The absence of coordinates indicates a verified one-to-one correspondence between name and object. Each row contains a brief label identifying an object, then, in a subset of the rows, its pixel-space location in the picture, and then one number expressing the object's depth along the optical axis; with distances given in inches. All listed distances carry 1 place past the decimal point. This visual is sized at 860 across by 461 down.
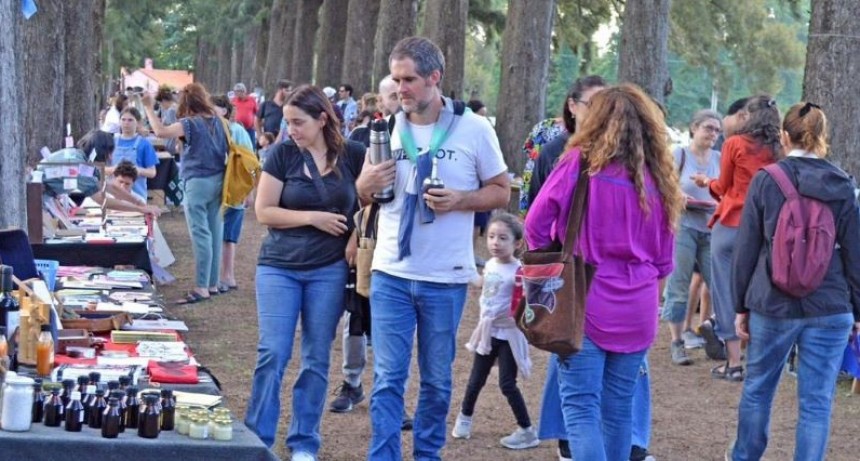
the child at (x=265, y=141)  959.0
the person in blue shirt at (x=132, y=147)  634.2
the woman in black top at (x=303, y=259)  269.4
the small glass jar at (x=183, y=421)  201.2
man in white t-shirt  245.4
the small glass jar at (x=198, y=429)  199.3
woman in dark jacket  257.8
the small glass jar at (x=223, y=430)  200.5
